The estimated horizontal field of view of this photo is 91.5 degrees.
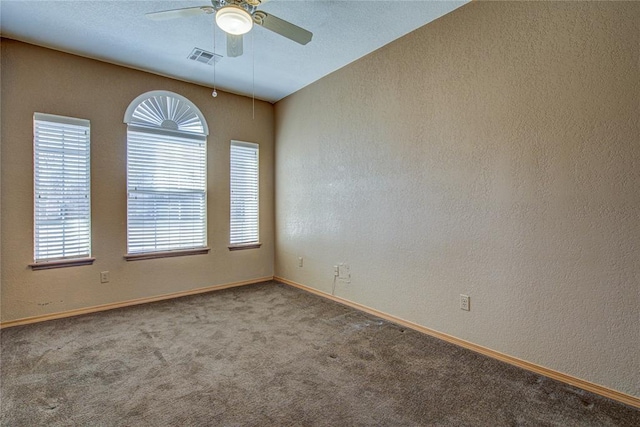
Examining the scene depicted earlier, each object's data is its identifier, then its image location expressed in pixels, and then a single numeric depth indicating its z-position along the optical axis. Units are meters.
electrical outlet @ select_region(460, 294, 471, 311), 2.53
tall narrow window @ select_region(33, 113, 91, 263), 3.10
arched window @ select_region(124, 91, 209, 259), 3.65
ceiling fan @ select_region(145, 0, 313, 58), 1.85
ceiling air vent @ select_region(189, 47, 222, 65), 3.23
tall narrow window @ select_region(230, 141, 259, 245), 4.45
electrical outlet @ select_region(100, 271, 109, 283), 3.44
